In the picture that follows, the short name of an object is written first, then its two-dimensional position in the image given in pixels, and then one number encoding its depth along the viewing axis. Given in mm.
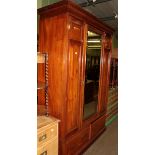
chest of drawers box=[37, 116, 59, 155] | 1696
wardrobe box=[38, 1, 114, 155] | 1979
